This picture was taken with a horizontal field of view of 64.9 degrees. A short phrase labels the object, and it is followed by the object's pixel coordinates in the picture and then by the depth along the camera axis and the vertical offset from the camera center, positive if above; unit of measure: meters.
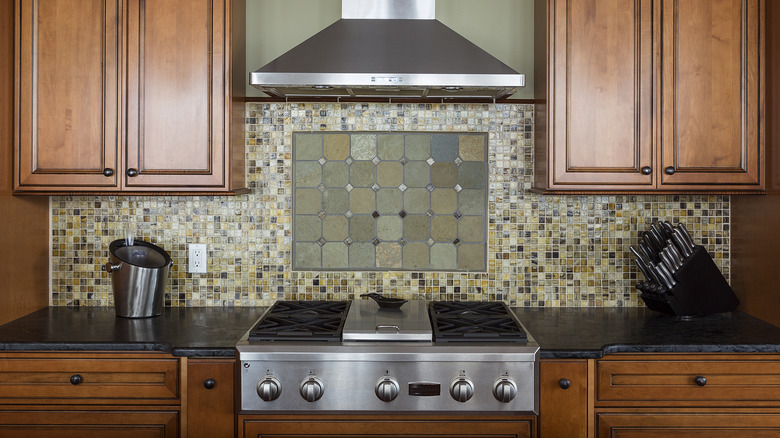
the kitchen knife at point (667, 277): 2.39 -0.23
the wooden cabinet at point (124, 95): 2.29 +0.46
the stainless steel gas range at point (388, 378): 1.97 -0.52
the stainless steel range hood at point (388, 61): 2.17 +0.57
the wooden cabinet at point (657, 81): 2.31 +0.52
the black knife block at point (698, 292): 2.40 -0.30
